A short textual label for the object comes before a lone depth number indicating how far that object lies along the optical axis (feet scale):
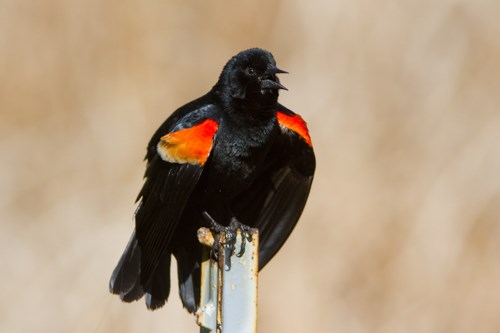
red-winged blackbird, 20.42
